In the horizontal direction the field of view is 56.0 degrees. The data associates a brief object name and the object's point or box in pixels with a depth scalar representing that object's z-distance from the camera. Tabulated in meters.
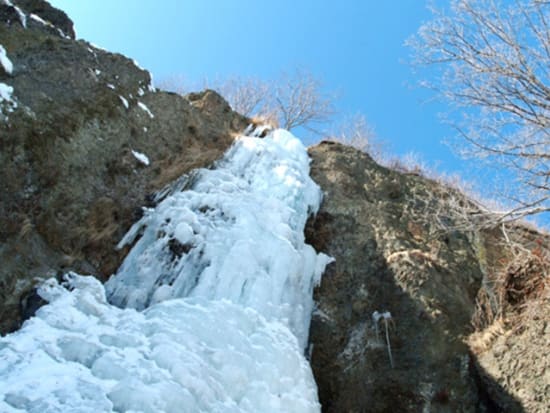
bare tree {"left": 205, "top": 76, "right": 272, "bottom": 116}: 19.75
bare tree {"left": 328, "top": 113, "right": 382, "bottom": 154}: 18.62
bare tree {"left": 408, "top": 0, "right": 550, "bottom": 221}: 6.27
